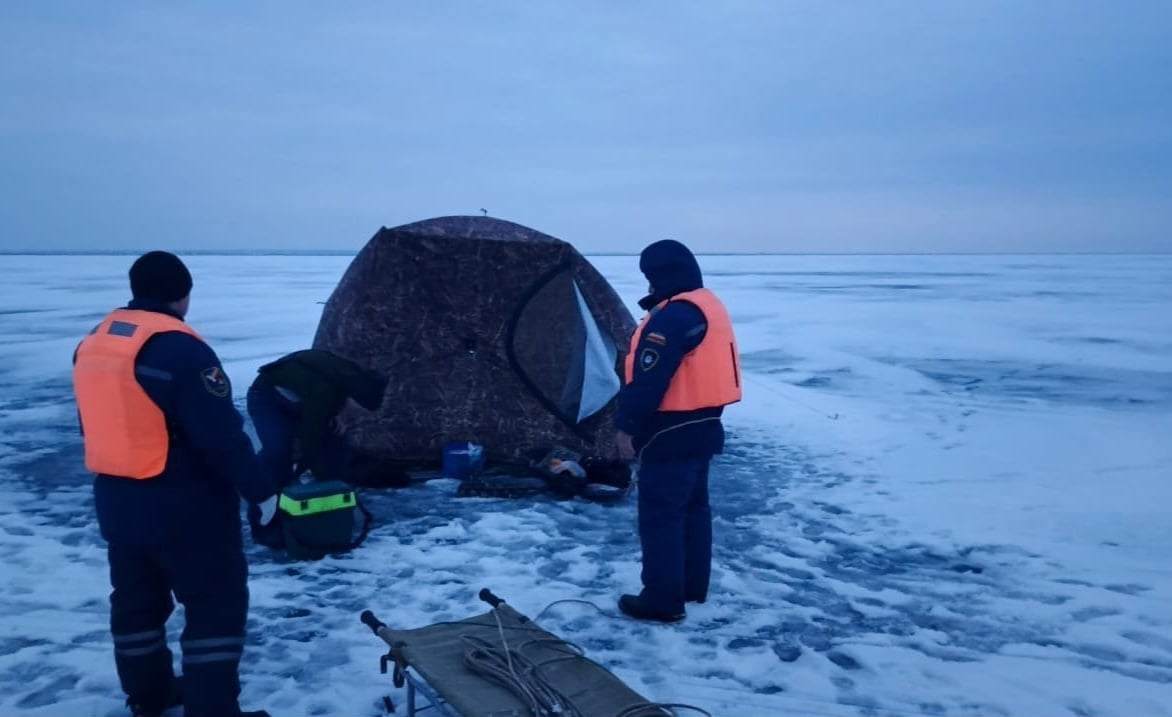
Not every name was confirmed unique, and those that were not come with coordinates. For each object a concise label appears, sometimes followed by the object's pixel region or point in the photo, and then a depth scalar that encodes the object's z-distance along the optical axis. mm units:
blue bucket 7012
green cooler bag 5164
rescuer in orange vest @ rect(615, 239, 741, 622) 4180
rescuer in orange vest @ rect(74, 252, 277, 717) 2934
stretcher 3062
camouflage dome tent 7125
